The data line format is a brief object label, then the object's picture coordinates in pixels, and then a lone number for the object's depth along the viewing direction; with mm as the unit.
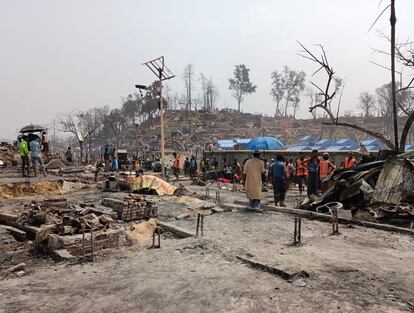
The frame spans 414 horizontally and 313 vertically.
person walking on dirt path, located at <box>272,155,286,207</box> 10812
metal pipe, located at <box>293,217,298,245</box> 6576
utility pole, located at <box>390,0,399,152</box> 12045
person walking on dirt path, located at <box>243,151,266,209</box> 10047
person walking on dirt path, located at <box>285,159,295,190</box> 16725
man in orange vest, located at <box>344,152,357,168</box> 13898
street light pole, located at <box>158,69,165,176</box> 20919
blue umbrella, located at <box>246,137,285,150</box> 20461
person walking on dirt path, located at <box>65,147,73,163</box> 32706
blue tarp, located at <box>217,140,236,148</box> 42106
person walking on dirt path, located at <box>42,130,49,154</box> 31828
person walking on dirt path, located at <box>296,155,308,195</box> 15570
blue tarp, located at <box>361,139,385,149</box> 36344
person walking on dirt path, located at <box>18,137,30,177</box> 16062
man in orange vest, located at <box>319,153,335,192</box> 13719
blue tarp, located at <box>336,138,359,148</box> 40938
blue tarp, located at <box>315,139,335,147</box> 42381
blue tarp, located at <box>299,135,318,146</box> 46906
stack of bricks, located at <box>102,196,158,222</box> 9141
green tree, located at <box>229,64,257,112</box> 79250
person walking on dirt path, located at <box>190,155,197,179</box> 24125
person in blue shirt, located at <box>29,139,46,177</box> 16109
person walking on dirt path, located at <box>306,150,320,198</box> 12273
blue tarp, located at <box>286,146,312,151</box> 38491
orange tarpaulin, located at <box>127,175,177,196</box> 14375
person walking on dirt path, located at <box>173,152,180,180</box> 22547
